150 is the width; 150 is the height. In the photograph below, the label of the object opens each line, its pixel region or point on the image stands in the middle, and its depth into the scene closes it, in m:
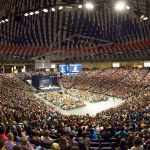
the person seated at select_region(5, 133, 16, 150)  3.69
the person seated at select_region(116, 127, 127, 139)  6.16
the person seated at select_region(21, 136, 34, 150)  3.68
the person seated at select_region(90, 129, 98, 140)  6.70
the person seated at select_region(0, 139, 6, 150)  3.15
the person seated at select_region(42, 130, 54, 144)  5.09
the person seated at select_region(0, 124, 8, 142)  4.11
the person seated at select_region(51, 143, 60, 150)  3.02
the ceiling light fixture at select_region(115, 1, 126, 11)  12.87
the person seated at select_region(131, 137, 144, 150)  3.16
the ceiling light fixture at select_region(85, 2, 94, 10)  13.94
